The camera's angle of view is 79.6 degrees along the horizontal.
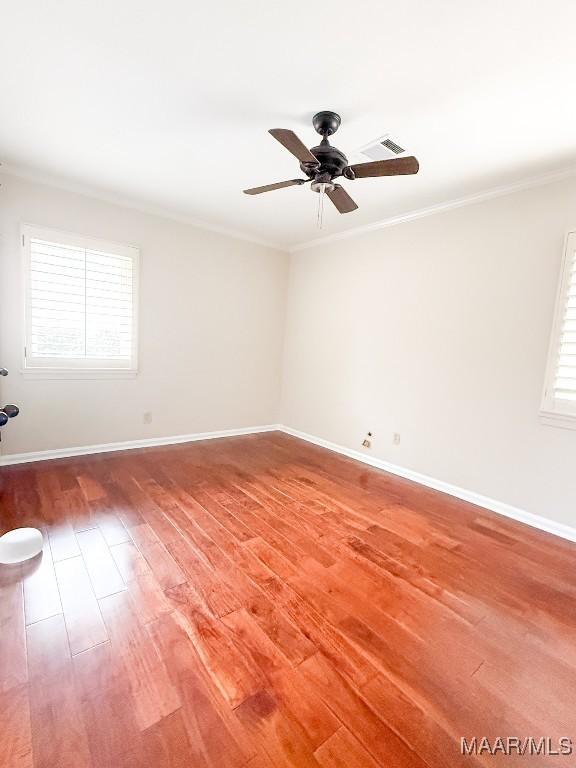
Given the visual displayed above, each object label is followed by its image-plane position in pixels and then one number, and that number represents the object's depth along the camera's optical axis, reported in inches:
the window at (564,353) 97.8
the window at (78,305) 125.1
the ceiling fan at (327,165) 69.1
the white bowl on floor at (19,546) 74.7
